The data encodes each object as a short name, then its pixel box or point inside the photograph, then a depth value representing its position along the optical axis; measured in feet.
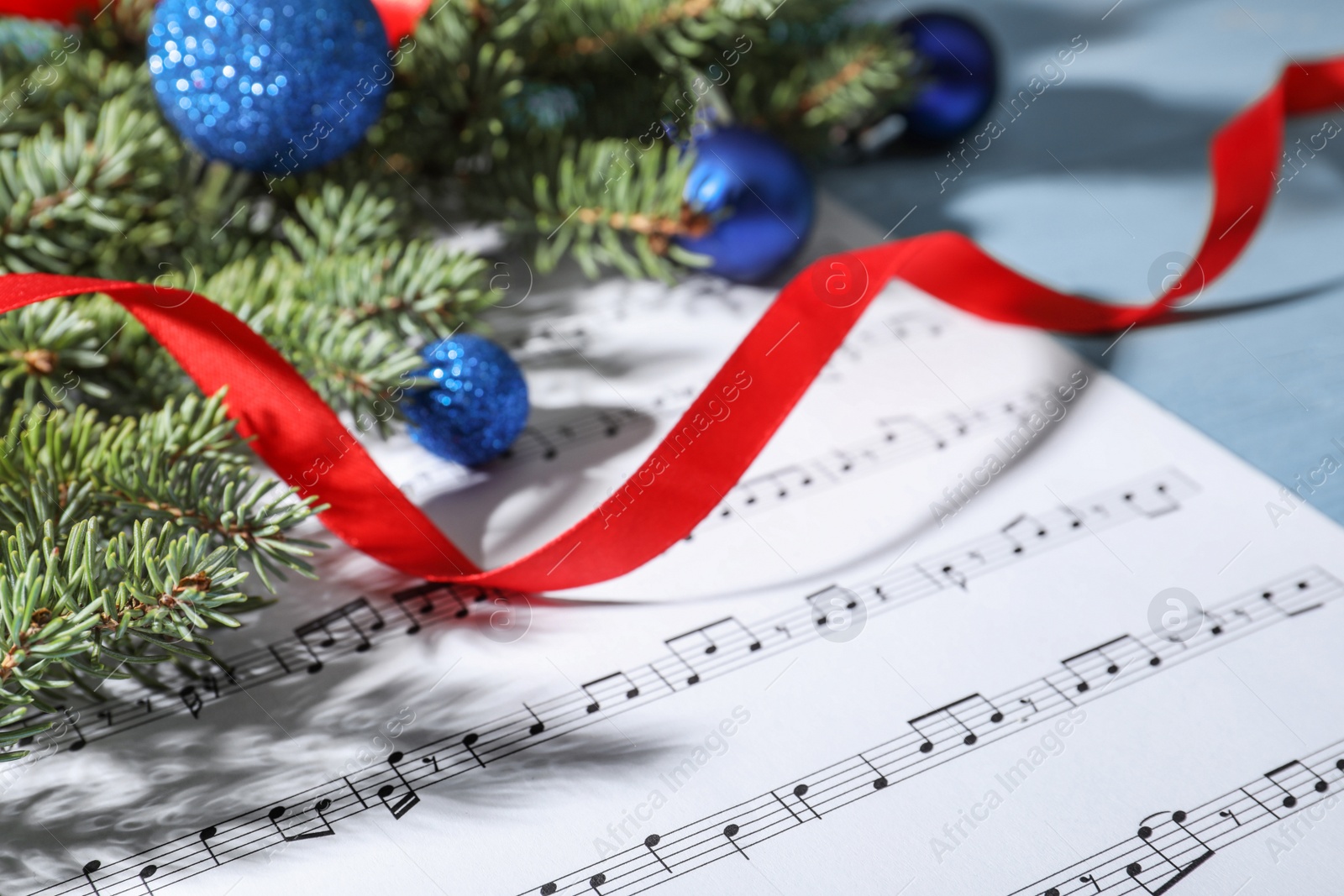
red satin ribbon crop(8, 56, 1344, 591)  2.20
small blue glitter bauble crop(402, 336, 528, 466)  2.30
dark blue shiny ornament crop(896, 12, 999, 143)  2.78
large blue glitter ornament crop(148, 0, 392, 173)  2.29
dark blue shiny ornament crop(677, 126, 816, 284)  2.49
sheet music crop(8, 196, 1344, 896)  2.09
